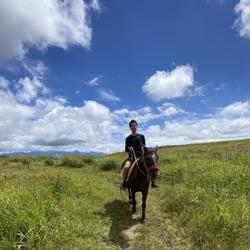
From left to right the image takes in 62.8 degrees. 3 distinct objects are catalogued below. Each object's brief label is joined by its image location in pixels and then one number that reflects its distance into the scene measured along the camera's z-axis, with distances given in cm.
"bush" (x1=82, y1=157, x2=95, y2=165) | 2622
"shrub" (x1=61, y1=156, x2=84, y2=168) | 2414
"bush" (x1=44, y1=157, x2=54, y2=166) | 2618
